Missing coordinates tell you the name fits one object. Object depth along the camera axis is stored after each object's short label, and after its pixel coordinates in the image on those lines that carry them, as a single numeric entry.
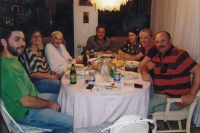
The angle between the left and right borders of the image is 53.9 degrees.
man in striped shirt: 1.89
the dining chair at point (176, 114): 1.78
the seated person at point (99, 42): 3.92
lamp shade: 2.60
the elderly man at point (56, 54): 2.85
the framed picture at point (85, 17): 4.82
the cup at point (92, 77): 1.88
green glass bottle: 1.81
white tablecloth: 1.59
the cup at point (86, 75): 1.87
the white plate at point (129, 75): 1.98
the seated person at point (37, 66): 2.35
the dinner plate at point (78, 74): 1.99
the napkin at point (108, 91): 1.60
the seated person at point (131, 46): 3.31
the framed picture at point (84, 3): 4.73
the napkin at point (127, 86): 1.68
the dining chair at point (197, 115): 2.41
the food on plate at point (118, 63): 2.45
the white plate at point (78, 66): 2.31
